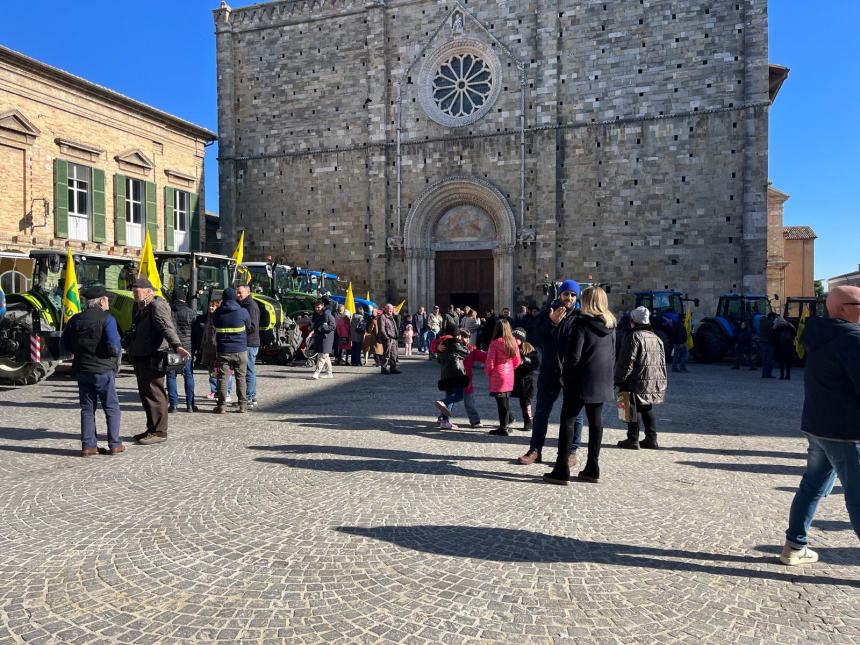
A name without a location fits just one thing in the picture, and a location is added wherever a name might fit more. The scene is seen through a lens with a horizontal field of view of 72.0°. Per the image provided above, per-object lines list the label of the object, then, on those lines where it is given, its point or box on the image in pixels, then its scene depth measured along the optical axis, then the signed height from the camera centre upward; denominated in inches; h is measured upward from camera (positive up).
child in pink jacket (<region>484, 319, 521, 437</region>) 248.7 -21.8
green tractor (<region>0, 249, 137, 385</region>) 366.0 -3.2
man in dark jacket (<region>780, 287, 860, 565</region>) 112.0 -18.5
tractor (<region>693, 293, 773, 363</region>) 625.6 -9.6
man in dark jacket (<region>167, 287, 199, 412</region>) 292.4 -10.6
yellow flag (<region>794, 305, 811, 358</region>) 554.8 -21.6
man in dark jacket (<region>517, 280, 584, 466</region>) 191.7 -15.7
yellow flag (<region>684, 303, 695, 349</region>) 597.4 -10.9
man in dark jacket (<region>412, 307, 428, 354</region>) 737.0 -14.4
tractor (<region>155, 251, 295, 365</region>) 441.4 +28.2
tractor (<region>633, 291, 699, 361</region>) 657.6 +14.5
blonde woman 173.2 -16.7
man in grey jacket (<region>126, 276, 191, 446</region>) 231.3 -15.4
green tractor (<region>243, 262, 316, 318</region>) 551.2 +28.4
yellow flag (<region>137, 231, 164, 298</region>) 381.3 +31.4
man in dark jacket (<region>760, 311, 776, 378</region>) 489.4 -21.7
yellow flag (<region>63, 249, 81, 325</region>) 363.3 +13.5
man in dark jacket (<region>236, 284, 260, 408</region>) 314.2 -11.0
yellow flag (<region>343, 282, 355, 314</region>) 612.1 +12.6
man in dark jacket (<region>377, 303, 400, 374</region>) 475.5 -21.4
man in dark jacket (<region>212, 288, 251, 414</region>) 289.1 -10.1
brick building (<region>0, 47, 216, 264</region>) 606.9 +176.8
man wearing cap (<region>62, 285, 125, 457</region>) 208.5 -17.7
